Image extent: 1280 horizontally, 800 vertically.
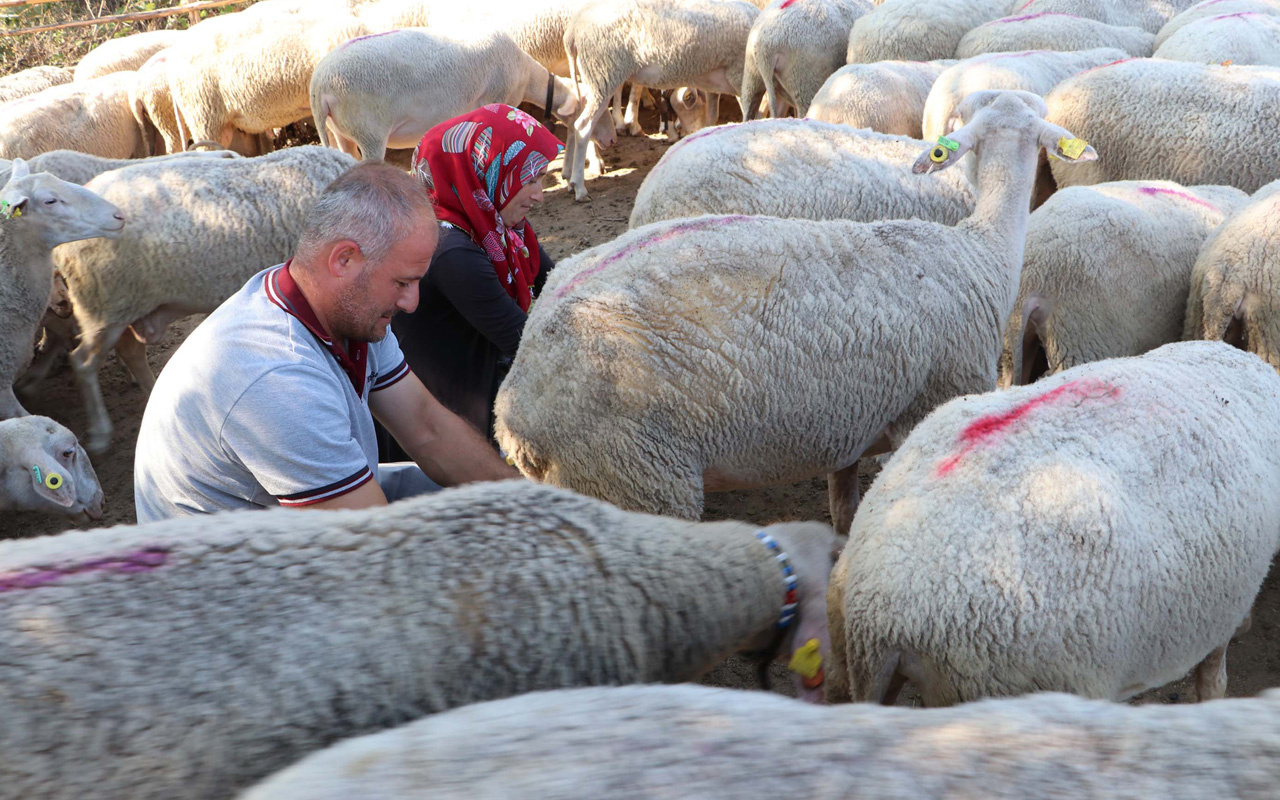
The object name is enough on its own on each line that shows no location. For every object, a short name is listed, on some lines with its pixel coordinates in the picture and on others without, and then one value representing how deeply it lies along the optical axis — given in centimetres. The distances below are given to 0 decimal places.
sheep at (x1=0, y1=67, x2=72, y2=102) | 934
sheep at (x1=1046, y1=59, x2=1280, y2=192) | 477
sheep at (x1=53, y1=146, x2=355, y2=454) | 500
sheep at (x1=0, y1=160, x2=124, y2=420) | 470
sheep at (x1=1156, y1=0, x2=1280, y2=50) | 667
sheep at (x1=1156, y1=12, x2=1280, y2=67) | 596
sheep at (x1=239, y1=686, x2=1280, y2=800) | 117
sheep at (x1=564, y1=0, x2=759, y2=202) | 818
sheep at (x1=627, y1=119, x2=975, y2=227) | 417
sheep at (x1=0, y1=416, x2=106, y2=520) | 402
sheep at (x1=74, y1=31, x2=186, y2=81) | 965
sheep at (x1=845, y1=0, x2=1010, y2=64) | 724
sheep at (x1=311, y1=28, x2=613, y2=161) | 756
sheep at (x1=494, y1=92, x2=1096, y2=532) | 288
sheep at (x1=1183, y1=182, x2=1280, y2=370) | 340
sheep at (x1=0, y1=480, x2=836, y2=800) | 140
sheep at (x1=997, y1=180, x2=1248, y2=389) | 369
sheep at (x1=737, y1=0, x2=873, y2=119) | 755
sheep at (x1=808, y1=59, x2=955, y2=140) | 577
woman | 343
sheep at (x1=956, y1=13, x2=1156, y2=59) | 666
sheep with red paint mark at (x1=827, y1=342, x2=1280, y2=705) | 200
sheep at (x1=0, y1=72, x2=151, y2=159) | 761
